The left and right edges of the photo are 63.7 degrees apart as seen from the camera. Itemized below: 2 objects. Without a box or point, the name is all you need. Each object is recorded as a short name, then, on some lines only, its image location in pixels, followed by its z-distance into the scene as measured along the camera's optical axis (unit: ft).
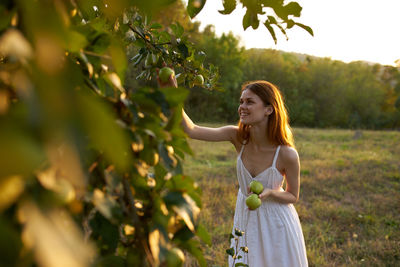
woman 5.98
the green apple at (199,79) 3.78
